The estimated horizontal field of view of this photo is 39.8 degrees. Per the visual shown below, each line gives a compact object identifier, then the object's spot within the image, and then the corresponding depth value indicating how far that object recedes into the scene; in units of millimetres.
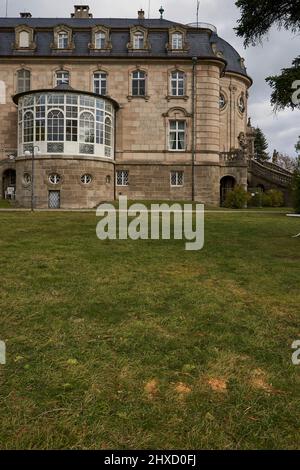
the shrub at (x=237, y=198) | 31641
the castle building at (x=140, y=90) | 33406
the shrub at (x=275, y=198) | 34438
